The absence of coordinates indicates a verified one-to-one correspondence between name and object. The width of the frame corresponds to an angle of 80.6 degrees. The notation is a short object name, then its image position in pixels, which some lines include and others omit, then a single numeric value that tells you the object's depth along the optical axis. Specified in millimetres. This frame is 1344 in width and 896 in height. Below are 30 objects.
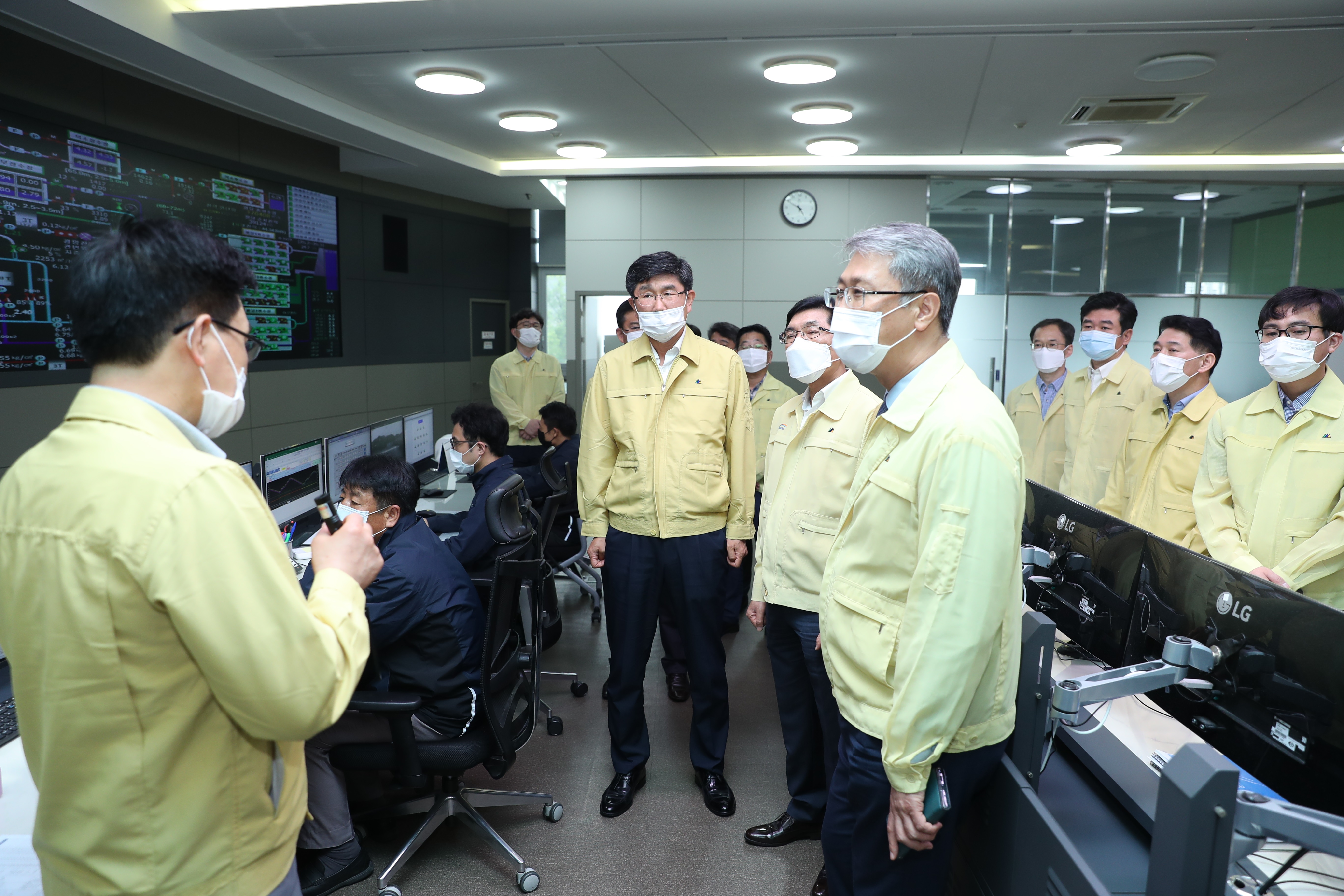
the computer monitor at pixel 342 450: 3459
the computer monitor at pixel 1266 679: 1140
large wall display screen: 4027
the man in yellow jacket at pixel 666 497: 2521
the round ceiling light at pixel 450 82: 4309
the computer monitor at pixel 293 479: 2963
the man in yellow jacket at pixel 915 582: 1247
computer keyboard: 1585
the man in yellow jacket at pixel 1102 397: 3709
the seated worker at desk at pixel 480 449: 3252
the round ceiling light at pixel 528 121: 5145
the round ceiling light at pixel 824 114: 4840
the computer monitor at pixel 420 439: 4566
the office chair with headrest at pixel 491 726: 2076
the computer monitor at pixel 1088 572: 1670
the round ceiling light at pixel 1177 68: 3896
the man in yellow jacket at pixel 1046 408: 4469
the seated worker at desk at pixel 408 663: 2062
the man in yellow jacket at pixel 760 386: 4562
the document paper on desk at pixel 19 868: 1279
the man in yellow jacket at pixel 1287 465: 2166
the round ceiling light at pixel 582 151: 5961
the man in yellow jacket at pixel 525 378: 6246
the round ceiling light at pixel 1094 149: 5574
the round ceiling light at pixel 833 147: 5680
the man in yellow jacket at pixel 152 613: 887
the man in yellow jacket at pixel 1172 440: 2910
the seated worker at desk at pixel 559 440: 4090
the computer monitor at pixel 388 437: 4035
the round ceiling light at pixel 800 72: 4070
